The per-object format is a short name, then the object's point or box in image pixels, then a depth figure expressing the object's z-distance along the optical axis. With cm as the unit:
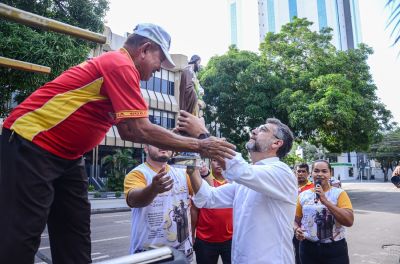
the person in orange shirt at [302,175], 604
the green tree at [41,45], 663
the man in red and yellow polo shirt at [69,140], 163
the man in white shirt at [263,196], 228
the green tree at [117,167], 2545
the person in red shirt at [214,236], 425
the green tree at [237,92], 1909
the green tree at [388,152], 4647
